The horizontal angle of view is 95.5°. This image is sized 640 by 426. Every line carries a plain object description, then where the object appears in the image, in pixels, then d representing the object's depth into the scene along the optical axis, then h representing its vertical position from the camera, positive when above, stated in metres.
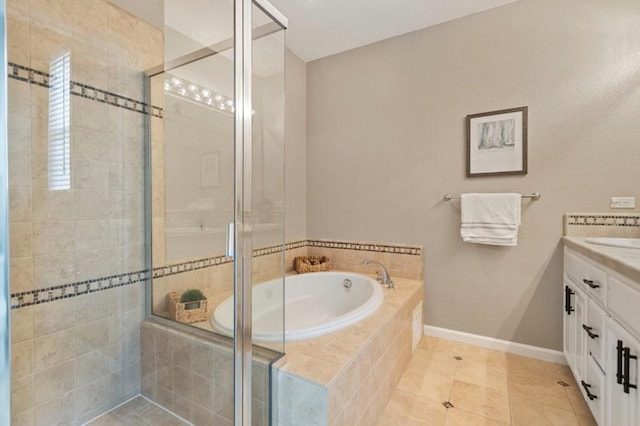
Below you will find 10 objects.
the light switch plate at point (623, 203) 1.89 +0.05
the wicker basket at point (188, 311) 1.59 -0.57
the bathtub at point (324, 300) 1.53 -0.68
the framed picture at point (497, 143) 2.19 +0.53
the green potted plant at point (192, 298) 1.65 -0.52
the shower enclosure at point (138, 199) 1.26 +0.05
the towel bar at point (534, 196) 2.13 +0.11
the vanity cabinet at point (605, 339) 1.06 -0.57
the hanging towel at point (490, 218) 2.16 -0.06
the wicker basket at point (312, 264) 2.78 -0.52
